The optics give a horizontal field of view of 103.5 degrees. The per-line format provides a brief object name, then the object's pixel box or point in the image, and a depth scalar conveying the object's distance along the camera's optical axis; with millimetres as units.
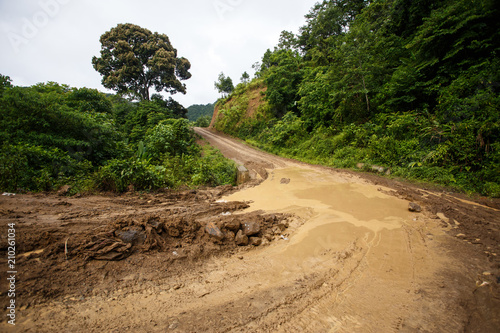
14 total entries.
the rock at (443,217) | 4643
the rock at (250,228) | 3926
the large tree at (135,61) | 21219
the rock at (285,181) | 8773
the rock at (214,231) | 3746
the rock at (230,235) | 3818
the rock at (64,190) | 5638
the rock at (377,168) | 9162
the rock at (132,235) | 3238
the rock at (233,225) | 3984
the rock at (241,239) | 3744
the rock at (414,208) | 5120
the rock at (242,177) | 9544
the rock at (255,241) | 3786
